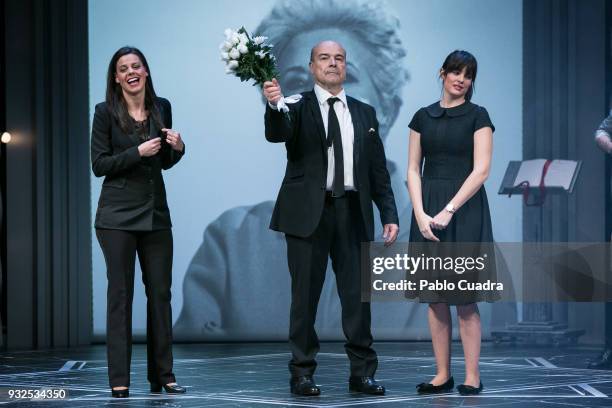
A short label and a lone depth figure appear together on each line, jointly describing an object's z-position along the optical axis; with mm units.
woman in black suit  8375
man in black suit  8492
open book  13422
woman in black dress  8469
